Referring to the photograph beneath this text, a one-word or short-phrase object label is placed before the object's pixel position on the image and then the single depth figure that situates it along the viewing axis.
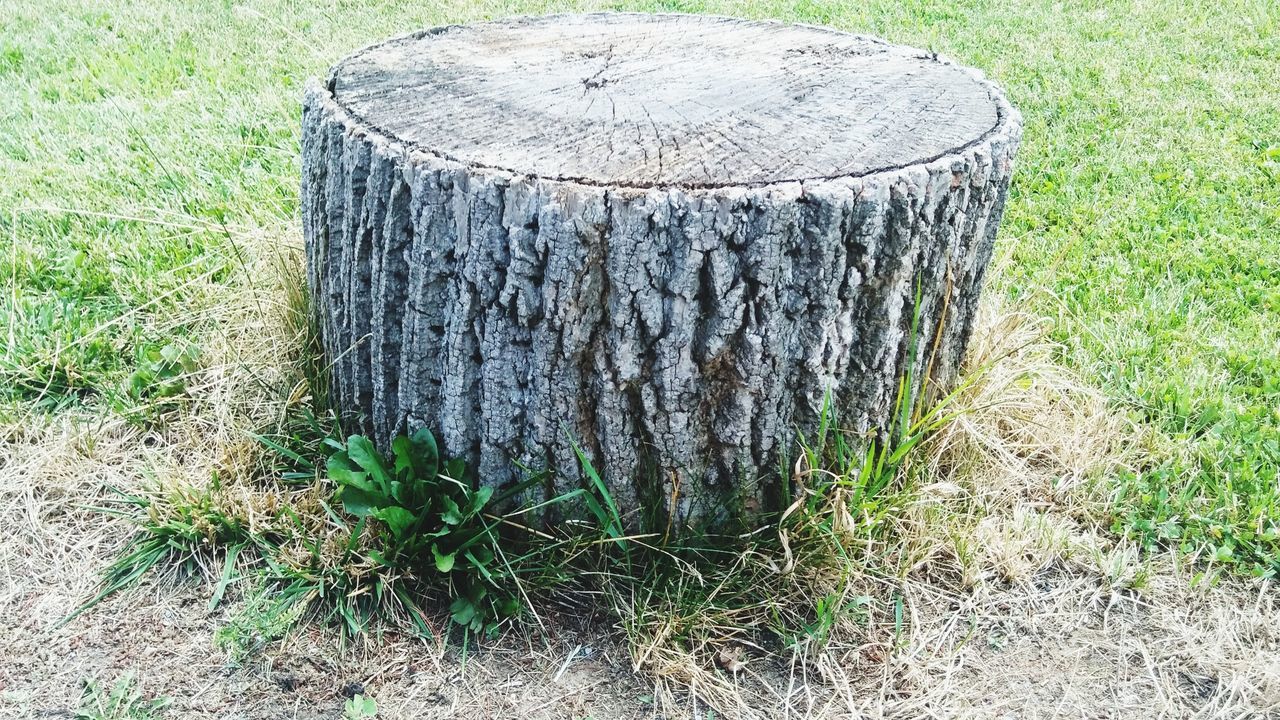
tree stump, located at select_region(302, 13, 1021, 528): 1.81
